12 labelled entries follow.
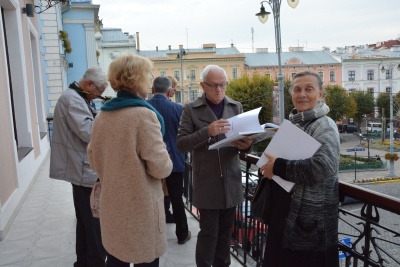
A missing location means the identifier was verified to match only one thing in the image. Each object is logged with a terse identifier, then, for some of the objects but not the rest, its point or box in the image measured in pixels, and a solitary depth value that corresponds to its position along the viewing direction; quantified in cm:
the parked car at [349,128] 5155
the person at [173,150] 382
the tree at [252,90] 3550
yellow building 4994
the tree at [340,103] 4417
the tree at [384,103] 4974
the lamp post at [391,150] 2717
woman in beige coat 197
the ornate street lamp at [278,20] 1147
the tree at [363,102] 4975
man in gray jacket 288
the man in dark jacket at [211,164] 270
